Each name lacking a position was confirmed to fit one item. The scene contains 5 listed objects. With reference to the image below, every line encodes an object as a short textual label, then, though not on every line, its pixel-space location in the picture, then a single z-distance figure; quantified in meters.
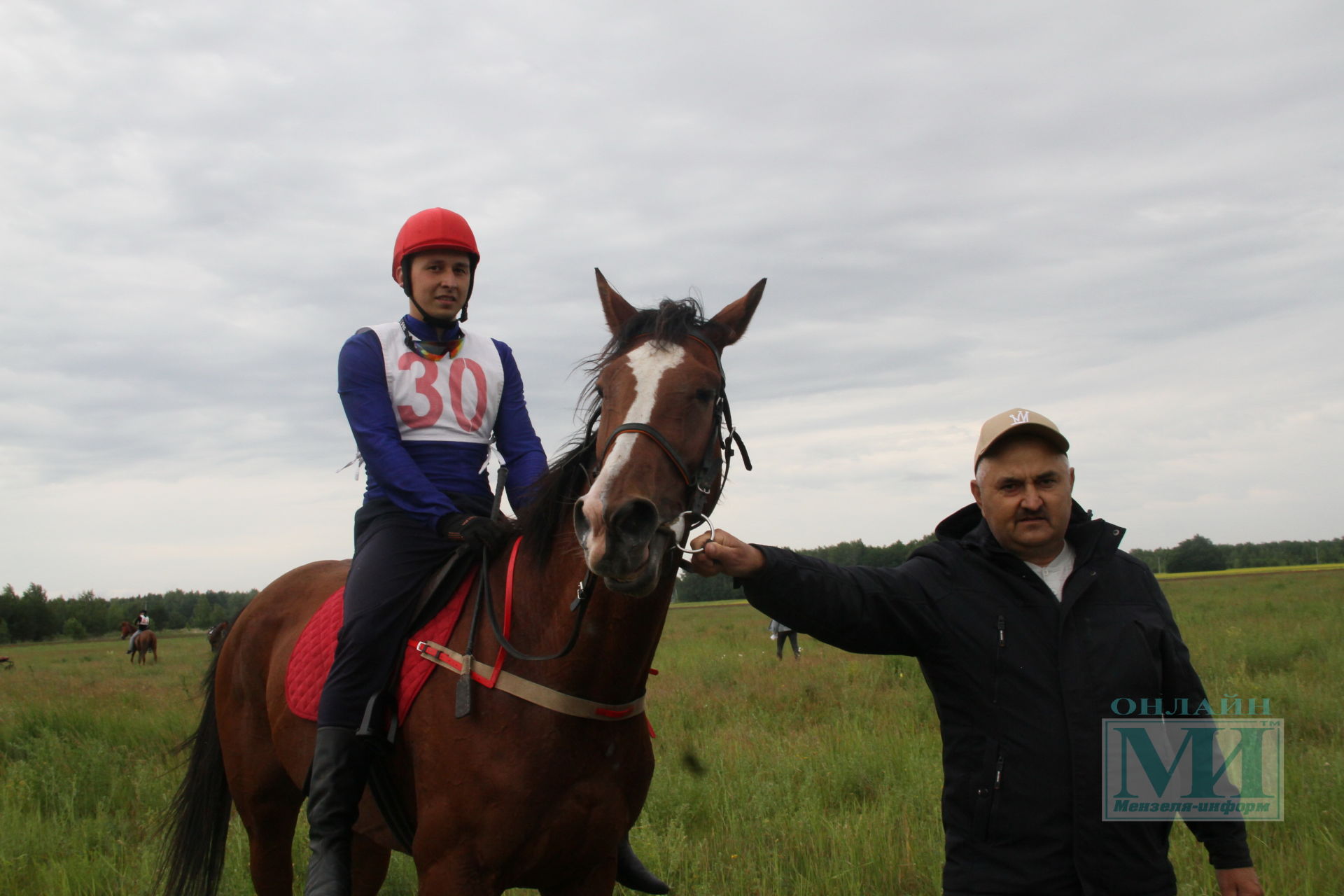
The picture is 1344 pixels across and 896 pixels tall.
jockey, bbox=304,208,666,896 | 3.12
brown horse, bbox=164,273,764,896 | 2.48
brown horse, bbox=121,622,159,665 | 29.12
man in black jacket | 2.40
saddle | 3.18
